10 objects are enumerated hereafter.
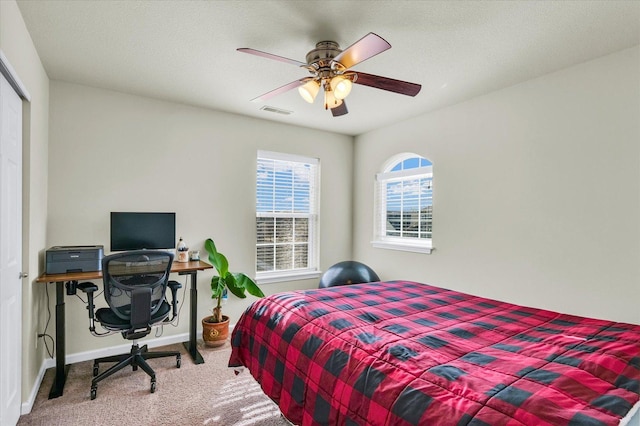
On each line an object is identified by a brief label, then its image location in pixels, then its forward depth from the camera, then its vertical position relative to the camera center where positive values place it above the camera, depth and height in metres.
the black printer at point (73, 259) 2.68 -0.37
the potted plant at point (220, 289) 3.44 -0.81
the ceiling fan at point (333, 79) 2.13 +0.91
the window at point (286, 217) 4.23 -0.03
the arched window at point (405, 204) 3.95 +0.14
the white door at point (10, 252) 1.86 -0.23
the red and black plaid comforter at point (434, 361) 1.06 -0.60
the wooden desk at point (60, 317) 2.53 -0.82
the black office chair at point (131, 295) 2.55 -0.63
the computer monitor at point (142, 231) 3.22 -0.16
